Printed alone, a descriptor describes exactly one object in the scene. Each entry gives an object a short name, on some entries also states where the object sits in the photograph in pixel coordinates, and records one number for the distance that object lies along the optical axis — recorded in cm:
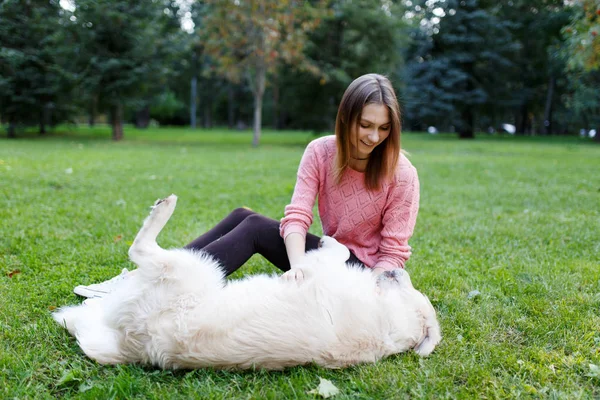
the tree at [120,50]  1697
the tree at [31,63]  1686
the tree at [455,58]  2522
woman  265
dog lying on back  206
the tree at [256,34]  1573
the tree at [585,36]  922
